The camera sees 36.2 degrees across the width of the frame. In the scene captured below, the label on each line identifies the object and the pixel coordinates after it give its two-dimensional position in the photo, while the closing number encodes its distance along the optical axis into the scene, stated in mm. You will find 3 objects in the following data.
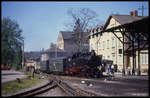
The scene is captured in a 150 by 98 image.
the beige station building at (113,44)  39512
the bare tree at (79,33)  48138
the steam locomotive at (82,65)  25028
